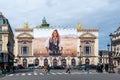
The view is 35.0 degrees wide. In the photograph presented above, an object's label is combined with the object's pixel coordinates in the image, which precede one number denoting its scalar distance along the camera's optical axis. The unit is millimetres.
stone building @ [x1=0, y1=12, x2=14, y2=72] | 49624
